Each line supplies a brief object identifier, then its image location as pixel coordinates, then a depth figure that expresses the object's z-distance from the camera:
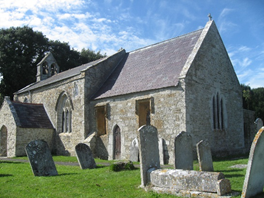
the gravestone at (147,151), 7.40
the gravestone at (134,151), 15.00
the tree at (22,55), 36.41
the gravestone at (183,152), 8.68
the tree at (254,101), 39.78
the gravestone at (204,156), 9.25
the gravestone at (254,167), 5.36
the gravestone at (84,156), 12.00
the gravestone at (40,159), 10.25
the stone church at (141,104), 15.11
